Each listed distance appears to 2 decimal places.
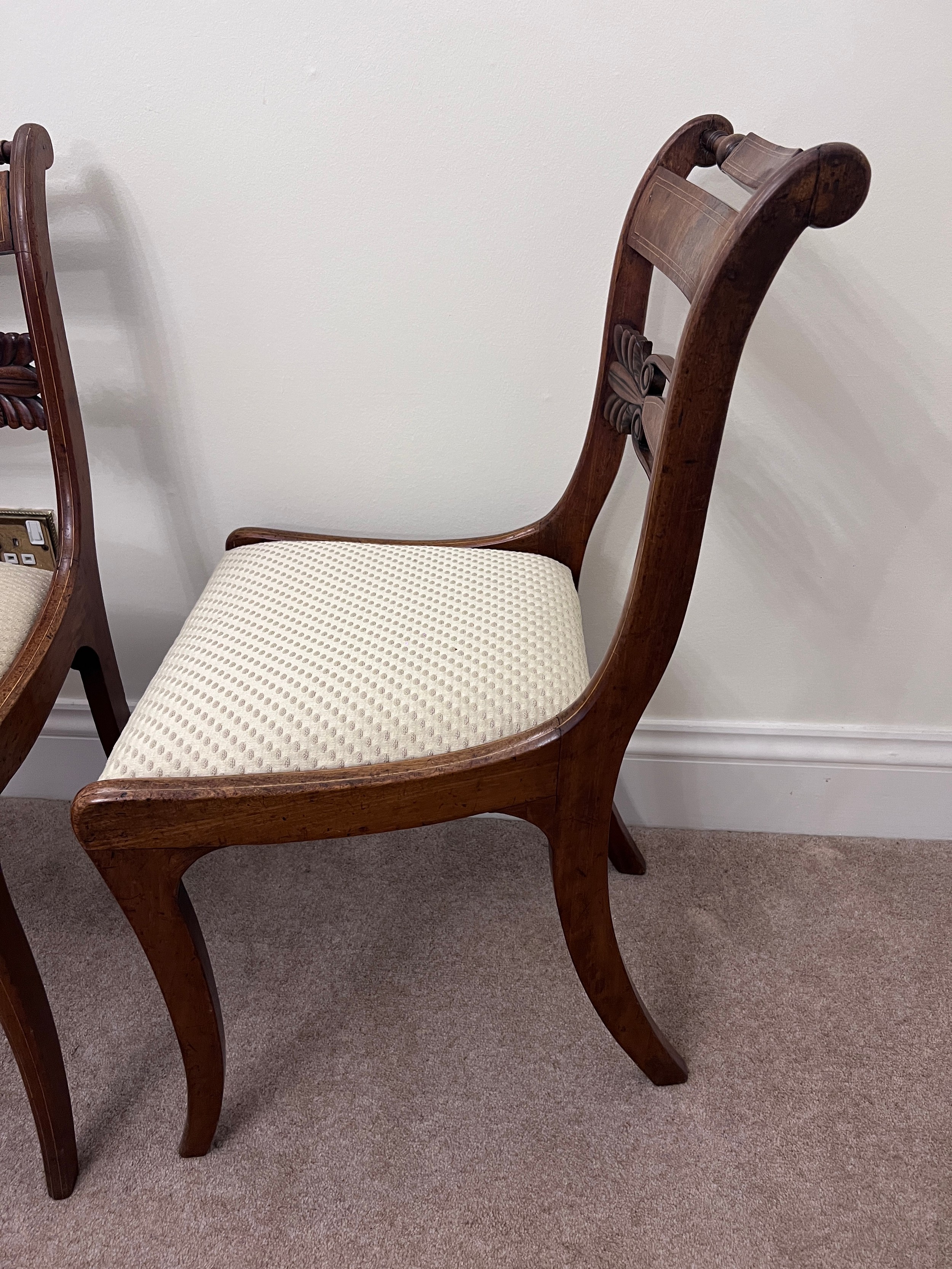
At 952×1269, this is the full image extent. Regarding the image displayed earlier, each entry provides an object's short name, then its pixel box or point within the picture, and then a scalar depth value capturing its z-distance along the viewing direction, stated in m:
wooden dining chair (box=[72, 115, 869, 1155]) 0.62
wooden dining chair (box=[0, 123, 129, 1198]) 0.79
